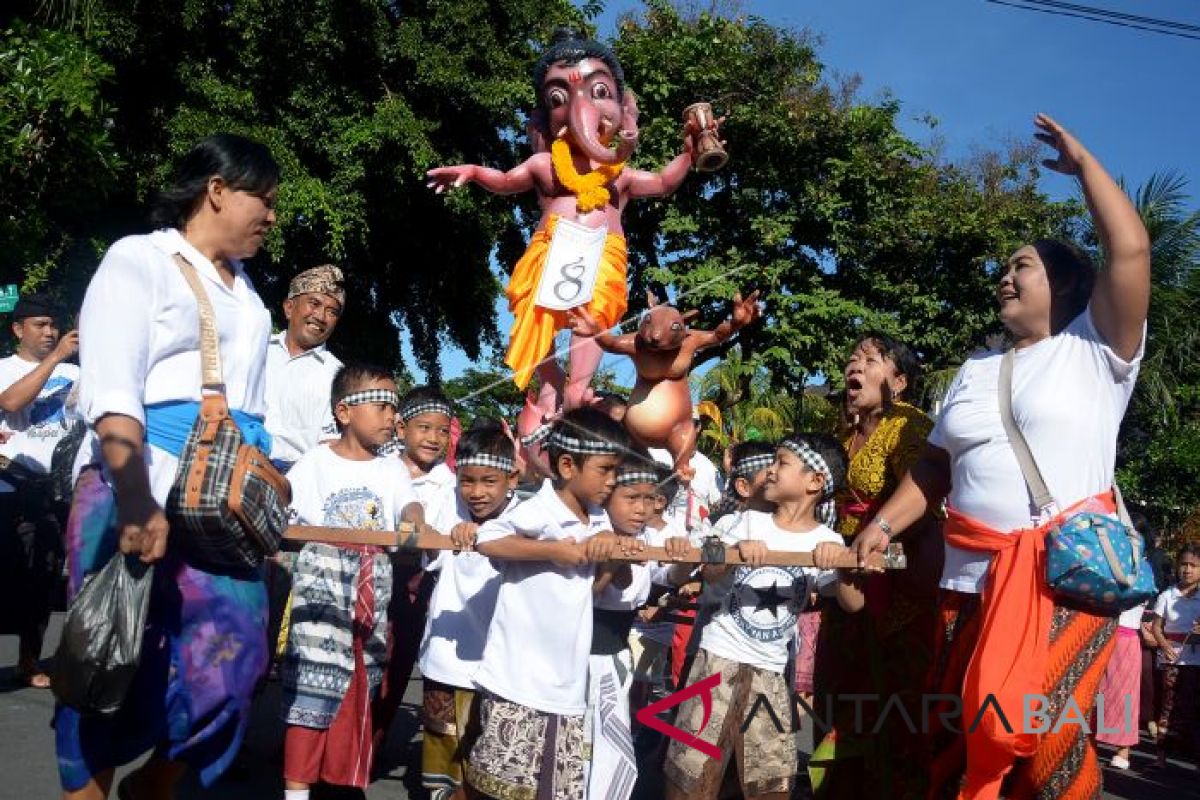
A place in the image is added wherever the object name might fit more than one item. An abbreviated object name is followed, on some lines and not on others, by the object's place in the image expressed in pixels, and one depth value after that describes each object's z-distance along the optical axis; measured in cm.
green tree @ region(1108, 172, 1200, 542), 1553
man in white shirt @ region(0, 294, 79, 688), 588
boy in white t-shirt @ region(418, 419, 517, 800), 424
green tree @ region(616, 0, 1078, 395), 1196
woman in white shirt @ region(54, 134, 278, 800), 247
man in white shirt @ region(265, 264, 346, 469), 498
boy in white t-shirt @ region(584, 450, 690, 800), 381
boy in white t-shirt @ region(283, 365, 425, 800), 401
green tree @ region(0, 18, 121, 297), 639
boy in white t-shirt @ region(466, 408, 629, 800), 348
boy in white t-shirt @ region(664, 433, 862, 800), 386
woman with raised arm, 311
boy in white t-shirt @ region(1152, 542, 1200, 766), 750
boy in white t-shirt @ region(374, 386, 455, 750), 488
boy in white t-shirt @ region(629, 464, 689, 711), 478
